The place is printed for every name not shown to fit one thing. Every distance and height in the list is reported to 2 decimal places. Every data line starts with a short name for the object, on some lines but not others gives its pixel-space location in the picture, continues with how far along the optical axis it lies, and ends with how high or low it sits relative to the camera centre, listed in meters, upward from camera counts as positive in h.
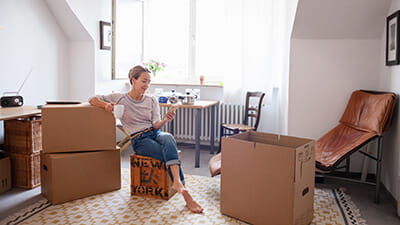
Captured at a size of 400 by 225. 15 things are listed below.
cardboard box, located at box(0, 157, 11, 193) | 2.95 -0.76
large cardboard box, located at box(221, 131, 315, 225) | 2.14 -0.59
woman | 2.75 -0.28
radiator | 4.70 -0.44
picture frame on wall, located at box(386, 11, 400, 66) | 2.80 +0.41
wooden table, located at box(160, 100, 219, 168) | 3.89 -0.29
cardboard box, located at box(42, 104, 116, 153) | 2.71 -0.33
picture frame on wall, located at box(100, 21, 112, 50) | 4.40 +0.63
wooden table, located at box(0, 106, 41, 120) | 2.72 -0.23
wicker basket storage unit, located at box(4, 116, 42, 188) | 3.02 -0.56
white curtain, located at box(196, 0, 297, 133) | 4.34 +0.49
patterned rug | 2.46 -0.92
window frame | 5.02 +0.62
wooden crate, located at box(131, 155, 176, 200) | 2.80 -0.74
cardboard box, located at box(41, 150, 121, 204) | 2.69 -0.70
